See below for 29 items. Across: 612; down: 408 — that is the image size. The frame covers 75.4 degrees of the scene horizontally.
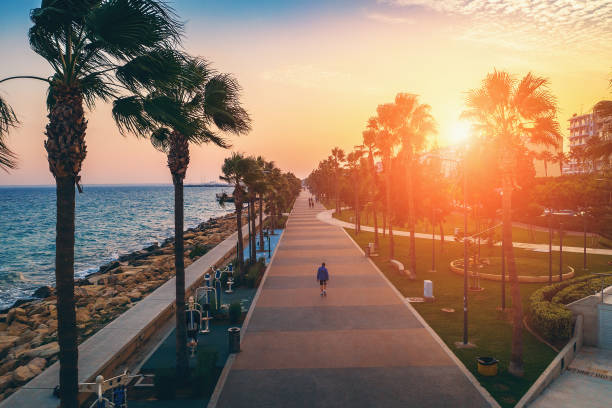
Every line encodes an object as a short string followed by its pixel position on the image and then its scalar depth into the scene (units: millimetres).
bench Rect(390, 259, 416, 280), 22844
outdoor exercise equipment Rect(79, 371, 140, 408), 8328
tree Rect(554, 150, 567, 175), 108575
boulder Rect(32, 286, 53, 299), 27847
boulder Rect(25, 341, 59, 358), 14594
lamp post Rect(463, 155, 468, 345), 13377
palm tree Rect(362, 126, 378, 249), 32050
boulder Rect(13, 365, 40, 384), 12348
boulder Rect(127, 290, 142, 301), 22656
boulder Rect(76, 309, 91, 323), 18938
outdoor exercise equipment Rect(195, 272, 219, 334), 15388
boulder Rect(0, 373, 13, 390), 12195
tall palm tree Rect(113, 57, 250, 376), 11320
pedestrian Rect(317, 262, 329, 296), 19625
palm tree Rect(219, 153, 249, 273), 23562
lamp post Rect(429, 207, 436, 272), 25348
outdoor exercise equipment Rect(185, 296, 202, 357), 13469
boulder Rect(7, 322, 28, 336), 19406
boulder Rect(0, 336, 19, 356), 17078
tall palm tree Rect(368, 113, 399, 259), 26188
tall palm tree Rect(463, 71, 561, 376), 12406
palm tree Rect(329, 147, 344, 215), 87988
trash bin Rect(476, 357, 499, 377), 11312
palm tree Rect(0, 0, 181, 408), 6413
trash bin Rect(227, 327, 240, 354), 13047
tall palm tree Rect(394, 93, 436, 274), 24594
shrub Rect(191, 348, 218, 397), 10539
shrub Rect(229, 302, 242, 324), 16141
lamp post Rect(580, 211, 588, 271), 24734
